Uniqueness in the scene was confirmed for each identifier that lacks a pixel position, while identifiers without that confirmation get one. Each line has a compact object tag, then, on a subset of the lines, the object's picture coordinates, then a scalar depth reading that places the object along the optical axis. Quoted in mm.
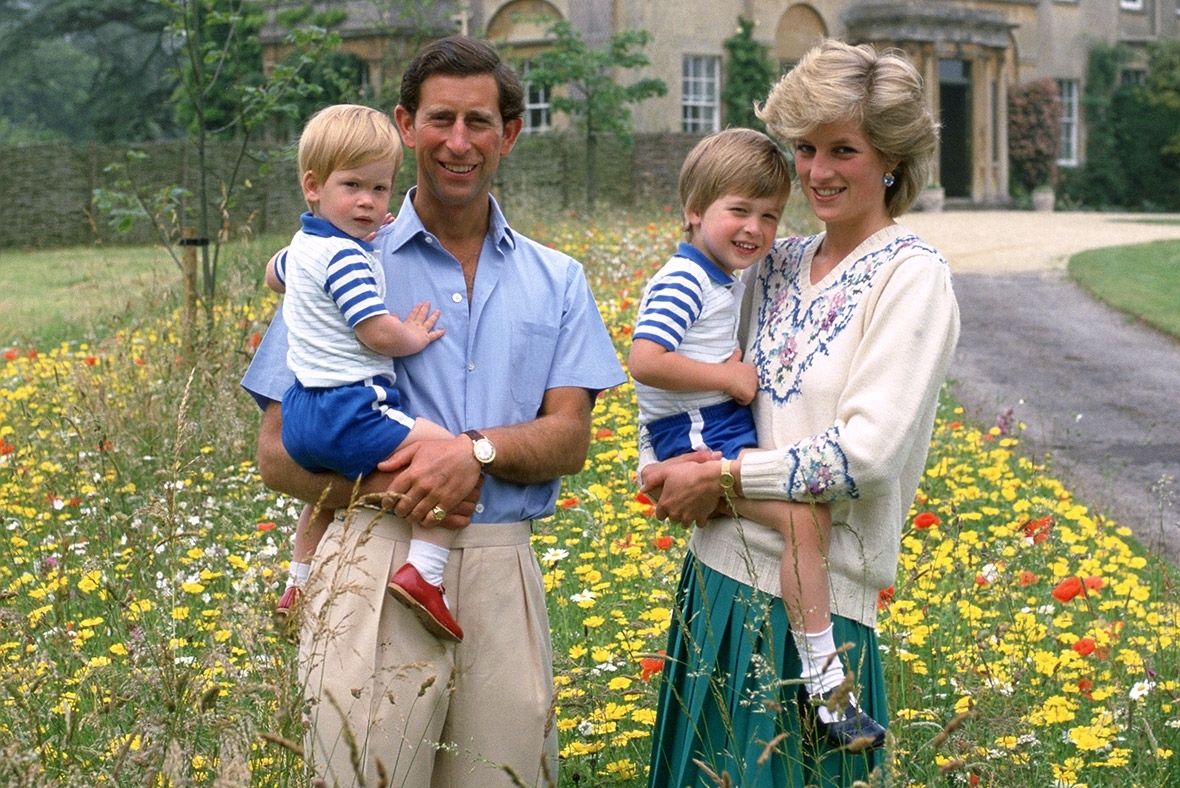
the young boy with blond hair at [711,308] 3014
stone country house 30000
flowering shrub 36094
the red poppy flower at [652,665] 3469
